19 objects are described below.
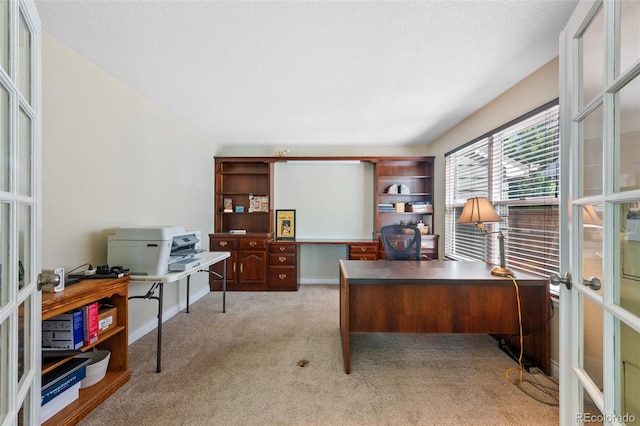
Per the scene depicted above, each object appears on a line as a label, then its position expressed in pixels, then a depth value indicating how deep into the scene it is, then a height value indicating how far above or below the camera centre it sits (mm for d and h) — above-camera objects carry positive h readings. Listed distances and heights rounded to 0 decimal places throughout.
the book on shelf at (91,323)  1554 -689
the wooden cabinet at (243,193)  4254 +335
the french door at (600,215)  734 -3
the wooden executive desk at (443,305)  1948 -713
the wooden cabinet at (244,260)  3934 -735
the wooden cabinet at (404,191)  4148 +378
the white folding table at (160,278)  1909 -506
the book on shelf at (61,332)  1494 -707
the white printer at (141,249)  1986 -290
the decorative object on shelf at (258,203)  4246 +161
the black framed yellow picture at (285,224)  4387 -196
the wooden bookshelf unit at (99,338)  1386 -825
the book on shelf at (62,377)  1369 -947
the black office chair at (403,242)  2926 -337
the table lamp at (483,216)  2008 -21
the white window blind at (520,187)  1999 +259
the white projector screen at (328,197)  4457 +280
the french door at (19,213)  787 -4
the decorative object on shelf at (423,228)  4096 -238
